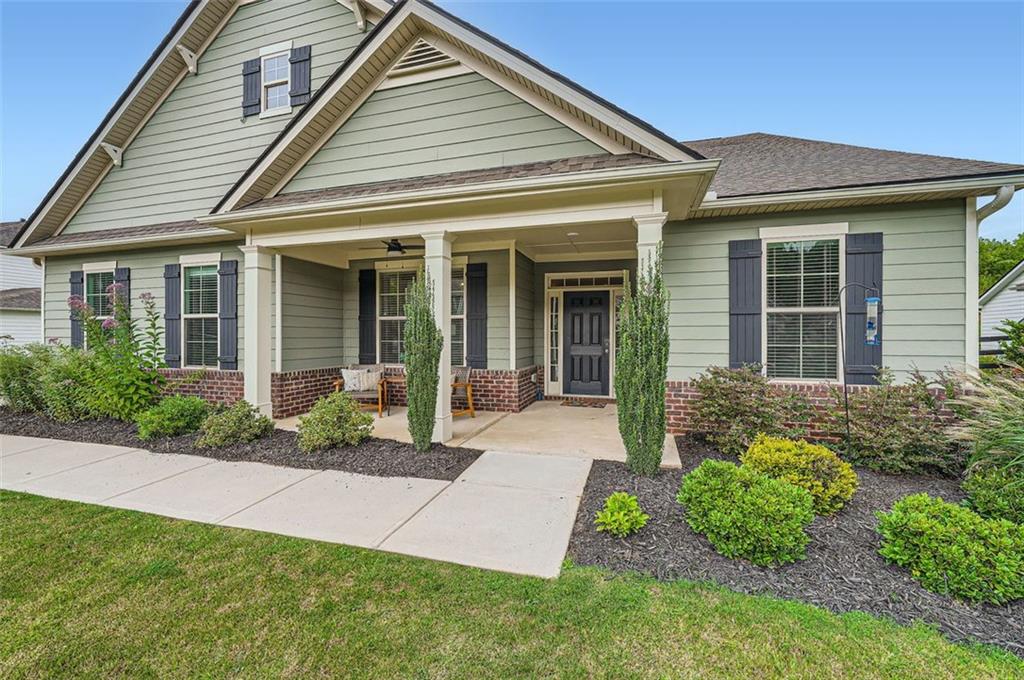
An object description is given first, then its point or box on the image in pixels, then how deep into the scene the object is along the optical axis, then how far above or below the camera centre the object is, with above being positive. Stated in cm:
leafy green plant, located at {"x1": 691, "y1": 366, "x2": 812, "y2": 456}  507 -89
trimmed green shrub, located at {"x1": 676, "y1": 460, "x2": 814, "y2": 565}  279 -120
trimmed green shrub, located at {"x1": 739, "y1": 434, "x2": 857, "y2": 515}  345 -112
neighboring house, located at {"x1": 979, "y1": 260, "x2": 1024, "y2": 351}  1475 +114
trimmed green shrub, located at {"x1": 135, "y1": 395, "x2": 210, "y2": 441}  584 -112
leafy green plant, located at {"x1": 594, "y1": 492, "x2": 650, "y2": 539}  316 -134
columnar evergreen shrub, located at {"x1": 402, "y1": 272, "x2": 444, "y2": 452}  513 -36
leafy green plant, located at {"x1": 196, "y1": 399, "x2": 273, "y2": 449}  550 -117
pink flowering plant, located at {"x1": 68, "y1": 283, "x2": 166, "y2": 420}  652 -47
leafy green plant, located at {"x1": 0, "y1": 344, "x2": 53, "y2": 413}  737 -70
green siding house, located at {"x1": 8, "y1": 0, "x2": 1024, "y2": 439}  508 +158
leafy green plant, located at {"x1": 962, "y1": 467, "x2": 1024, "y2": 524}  301 -117
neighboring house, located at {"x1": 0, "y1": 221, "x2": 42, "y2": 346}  1538 +142
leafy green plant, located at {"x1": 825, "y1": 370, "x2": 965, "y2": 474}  444 -101
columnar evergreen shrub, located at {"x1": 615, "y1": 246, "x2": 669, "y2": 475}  421 -34
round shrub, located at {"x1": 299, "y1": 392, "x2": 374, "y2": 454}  523 -109
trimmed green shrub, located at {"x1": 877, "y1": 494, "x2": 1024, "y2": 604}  241 -126
